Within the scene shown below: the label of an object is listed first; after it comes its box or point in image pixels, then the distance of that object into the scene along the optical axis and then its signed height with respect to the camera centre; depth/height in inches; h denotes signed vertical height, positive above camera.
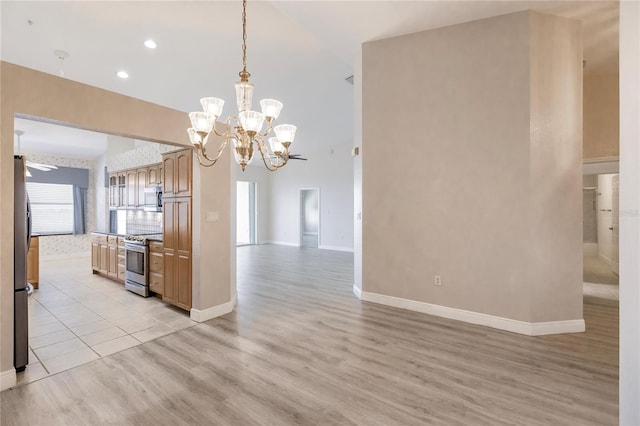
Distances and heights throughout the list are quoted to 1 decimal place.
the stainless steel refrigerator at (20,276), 96.6 -20.5
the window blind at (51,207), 321.5 +7.1
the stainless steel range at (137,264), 179.6 -32.4
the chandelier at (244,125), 89.4 +27.4
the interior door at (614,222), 248.8 -10.7
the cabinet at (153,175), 221.8 +28.8
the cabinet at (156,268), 169.2 -32.2
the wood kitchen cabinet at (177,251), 148.8 -20.3
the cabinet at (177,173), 145.6 +20.4
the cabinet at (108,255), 212.7 -32.6
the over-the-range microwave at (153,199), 215.8 +10.6
